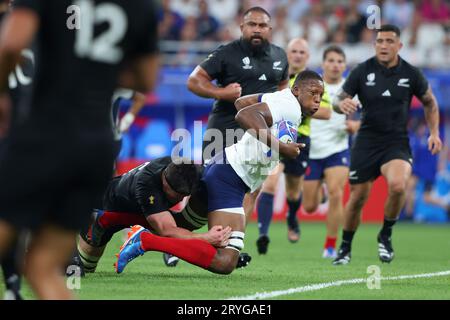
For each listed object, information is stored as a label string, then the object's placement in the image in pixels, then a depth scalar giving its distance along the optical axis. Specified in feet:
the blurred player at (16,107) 39.96
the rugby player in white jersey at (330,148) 83.29
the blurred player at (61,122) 27.14
